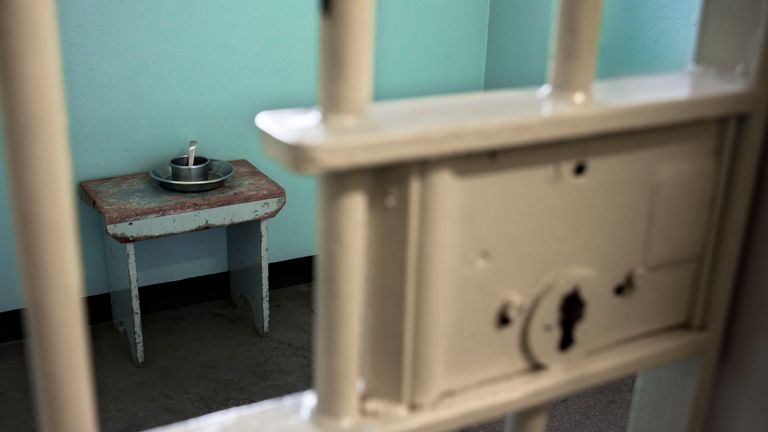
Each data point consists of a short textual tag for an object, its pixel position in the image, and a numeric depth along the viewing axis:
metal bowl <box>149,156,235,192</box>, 2.49
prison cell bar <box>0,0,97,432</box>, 0.34
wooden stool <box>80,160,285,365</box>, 2.36
